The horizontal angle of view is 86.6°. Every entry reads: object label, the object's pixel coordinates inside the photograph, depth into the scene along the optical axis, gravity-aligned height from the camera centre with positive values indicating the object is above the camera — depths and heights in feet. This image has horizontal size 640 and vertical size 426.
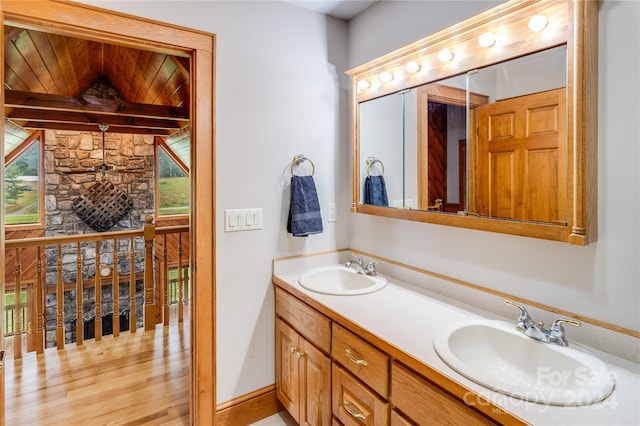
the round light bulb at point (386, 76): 6.02 +2.34
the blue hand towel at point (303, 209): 6.40 -0.02
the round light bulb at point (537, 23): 3.85 +2.10
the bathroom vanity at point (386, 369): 2.80 -1.67
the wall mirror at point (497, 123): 3.60 +1.14
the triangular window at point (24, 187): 14.98 +1.02
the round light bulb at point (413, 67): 5.50 +2.30
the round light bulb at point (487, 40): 4.40 +2.18
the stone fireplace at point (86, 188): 15.60 +0.94
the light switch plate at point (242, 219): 5.93 -0.19
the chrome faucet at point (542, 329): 3.68 -1.38
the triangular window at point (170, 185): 18.07 +1.30
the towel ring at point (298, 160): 6.59 +0.94
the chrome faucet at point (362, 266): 6.32 -1.12
